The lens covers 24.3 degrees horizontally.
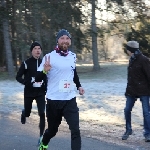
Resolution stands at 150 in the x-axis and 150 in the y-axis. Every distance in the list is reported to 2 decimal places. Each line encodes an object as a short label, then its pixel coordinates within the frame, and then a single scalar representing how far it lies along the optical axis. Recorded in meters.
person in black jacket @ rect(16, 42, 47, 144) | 6.79
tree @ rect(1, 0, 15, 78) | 30.45
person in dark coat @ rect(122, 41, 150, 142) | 6.59
